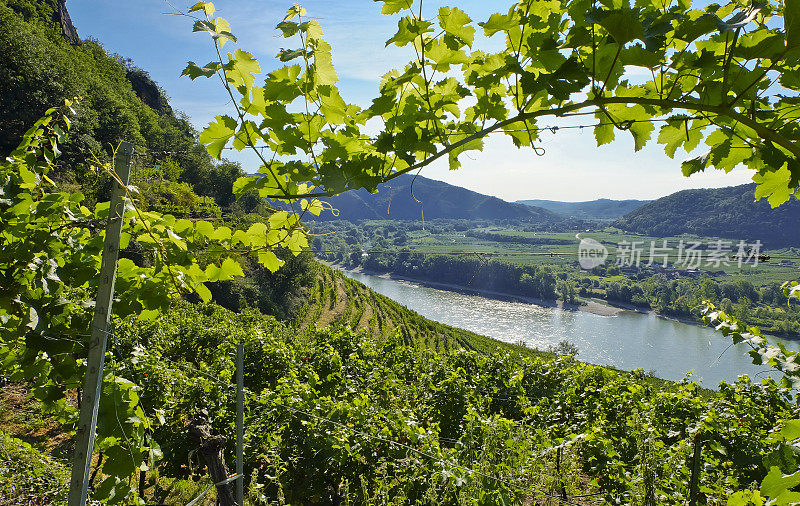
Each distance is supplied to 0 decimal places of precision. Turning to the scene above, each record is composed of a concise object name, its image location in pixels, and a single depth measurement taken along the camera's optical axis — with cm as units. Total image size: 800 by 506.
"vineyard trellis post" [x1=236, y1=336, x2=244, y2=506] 180
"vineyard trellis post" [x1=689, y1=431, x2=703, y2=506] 232
